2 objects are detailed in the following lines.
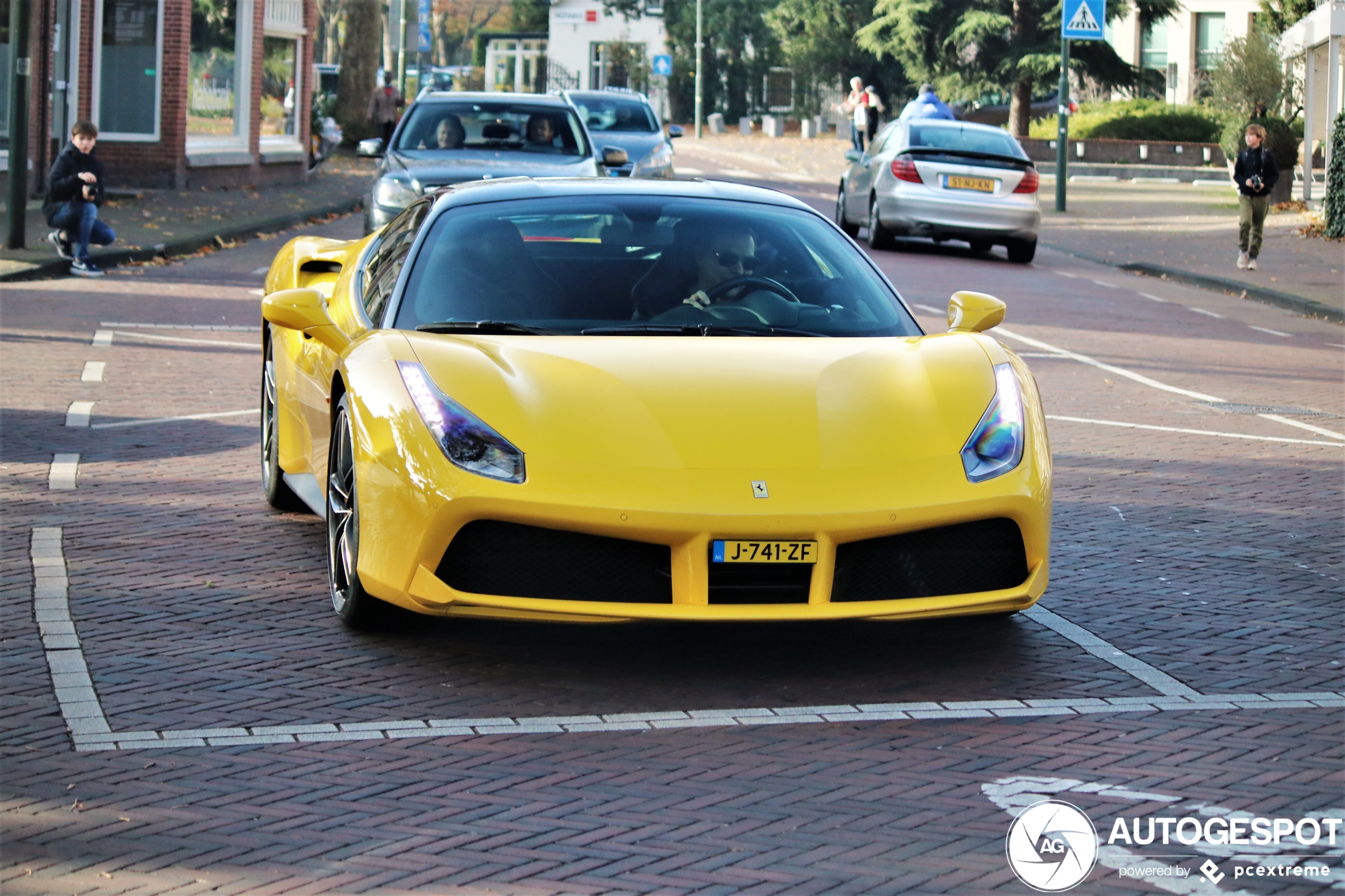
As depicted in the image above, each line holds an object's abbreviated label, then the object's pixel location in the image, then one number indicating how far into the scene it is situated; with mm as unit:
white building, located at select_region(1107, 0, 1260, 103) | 66562
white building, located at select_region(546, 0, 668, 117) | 78688
